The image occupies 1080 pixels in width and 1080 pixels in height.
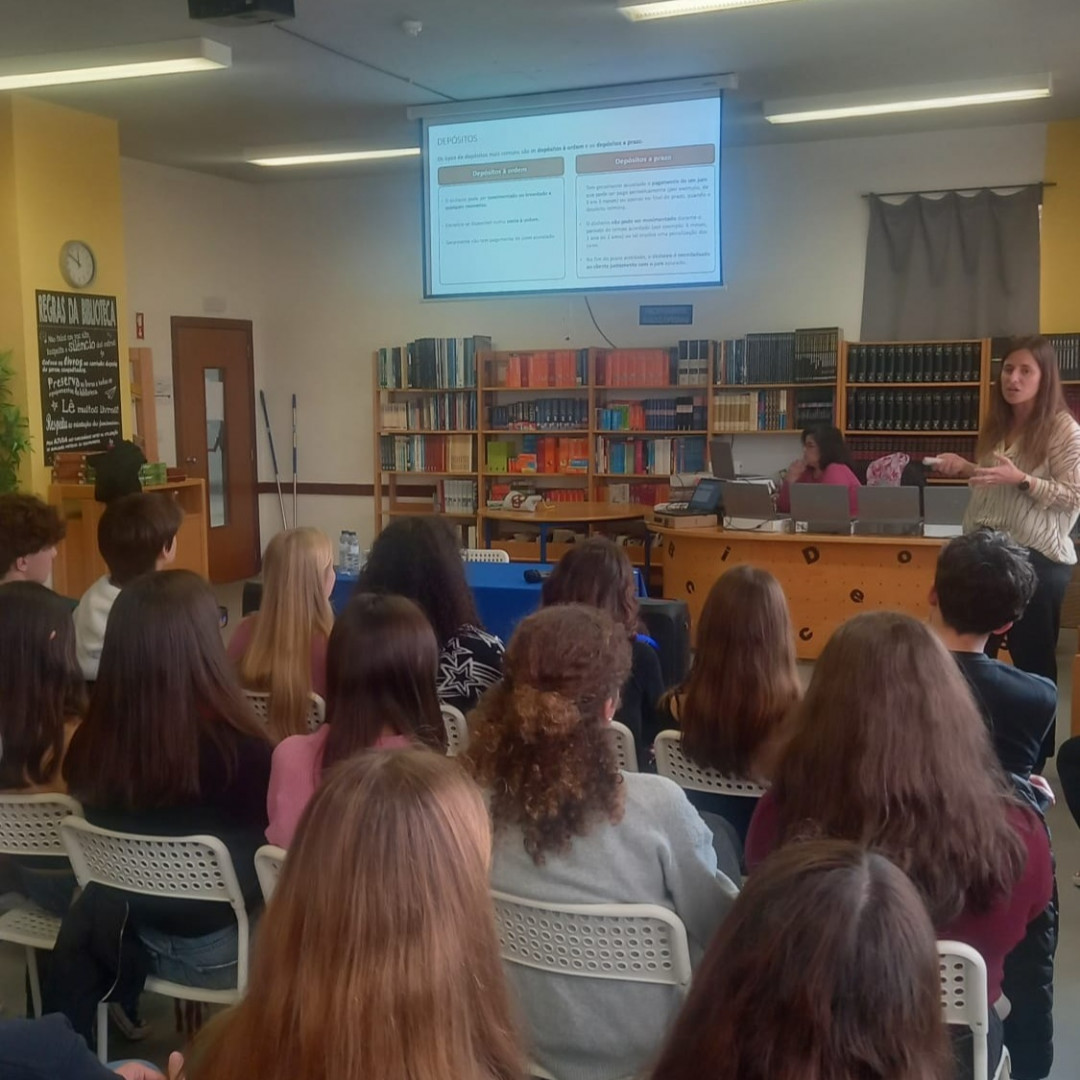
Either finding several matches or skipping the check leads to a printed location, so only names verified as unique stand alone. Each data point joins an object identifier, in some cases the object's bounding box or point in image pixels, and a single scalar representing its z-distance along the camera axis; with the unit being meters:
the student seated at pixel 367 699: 2.06
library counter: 5.63
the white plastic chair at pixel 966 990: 1.46
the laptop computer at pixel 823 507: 5.70
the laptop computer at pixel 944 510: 5.57
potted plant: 6.04
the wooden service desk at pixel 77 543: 6.26
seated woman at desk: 6.28
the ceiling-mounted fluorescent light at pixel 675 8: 4.58
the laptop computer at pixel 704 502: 6.27
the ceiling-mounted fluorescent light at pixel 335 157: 7.45
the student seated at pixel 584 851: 1.64
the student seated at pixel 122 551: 3.20
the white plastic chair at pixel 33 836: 2.10
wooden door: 8.28
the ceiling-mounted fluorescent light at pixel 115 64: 5.14
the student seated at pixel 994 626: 2.22
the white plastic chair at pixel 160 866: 1.95
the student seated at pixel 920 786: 1.61
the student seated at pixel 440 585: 2.90
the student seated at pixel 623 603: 2.92
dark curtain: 6.96
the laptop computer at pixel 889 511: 5.54
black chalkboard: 6.30
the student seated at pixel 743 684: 2.38
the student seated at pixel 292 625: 2.87
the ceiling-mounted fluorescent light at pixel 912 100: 5.83
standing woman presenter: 3.64
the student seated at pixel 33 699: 2.33
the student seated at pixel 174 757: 2.06
